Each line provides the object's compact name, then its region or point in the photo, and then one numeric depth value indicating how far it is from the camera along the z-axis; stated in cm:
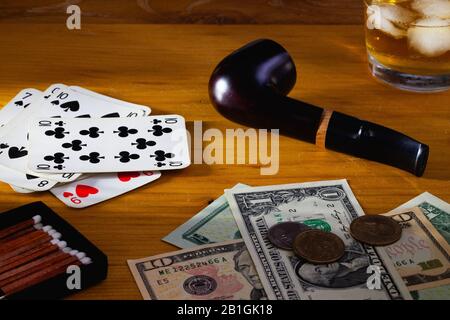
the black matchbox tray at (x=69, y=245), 44
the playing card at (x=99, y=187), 52
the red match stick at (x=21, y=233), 48
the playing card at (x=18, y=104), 59
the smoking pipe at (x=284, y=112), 54
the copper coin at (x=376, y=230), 48
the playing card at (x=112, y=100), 59
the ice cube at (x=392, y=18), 59
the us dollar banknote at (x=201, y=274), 45
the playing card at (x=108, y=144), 54
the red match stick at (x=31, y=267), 45
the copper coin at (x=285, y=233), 48
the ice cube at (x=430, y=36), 58
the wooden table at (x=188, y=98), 51
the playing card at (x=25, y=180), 52
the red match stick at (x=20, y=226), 48
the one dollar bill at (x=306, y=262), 46
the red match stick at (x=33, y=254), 46
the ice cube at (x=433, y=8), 58
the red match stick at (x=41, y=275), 45
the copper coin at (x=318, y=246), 47
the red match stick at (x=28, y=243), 47
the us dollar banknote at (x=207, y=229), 49
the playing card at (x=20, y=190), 52
